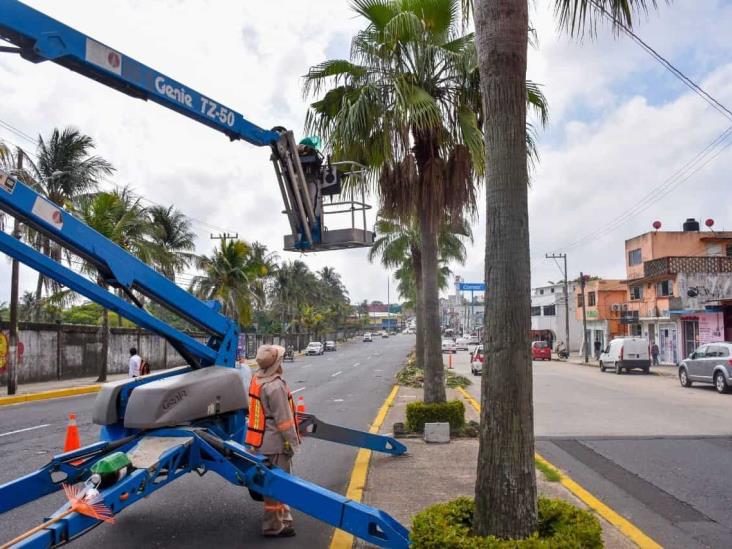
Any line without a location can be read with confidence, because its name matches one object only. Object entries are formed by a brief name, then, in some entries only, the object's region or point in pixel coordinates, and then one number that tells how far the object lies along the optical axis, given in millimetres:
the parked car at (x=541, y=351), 48594
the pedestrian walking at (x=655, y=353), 37469
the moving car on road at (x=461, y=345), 72875
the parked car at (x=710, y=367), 20891
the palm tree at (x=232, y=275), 34688
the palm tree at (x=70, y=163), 26016
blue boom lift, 4688
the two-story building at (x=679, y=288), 32938
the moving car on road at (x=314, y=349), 61588
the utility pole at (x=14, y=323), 20109
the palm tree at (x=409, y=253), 27328
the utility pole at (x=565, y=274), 51969
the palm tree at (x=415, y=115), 9664
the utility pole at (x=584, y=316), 45306
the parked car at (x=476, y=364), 30900
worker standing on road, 5625
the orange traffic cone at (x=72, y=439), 7965
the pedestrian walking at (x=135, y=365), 14617
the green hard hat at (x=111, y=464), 4562
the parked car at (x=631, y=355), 32188
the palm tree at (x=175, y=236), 36156
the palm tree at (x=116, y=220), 22453
